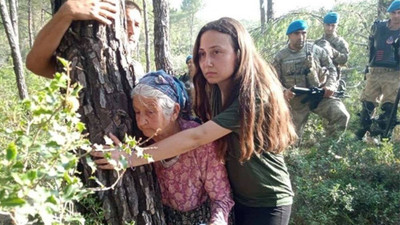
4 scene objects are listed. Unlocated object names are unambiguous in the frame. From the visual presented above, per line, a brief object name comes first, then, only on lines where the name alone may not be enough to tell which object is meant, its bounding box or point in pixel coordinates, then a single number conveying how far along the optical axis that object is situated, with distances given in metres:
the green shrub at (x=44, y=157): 0.70
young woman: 1.72
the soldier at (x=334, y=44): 6.36
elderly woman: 1.67
